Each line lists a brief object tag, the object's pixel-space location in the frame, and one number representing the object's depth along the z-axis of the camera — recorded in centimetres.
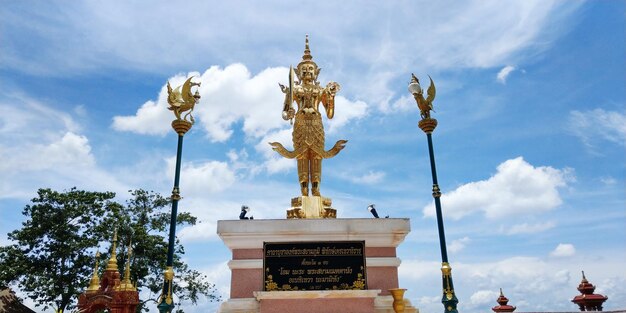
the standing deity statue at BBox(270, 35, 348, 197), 1287
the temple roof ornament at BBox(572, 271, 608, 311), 1589
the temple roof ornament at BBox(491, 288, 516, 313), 1688
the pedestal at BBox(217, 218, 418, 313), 1039
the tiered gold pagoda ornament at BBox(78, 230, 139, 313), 1561
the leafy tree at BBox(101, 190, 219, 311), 2630
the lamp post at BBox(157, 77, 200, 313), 1029
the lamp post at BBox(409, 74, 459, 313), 1020
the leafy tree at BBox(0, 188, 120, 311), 2452
